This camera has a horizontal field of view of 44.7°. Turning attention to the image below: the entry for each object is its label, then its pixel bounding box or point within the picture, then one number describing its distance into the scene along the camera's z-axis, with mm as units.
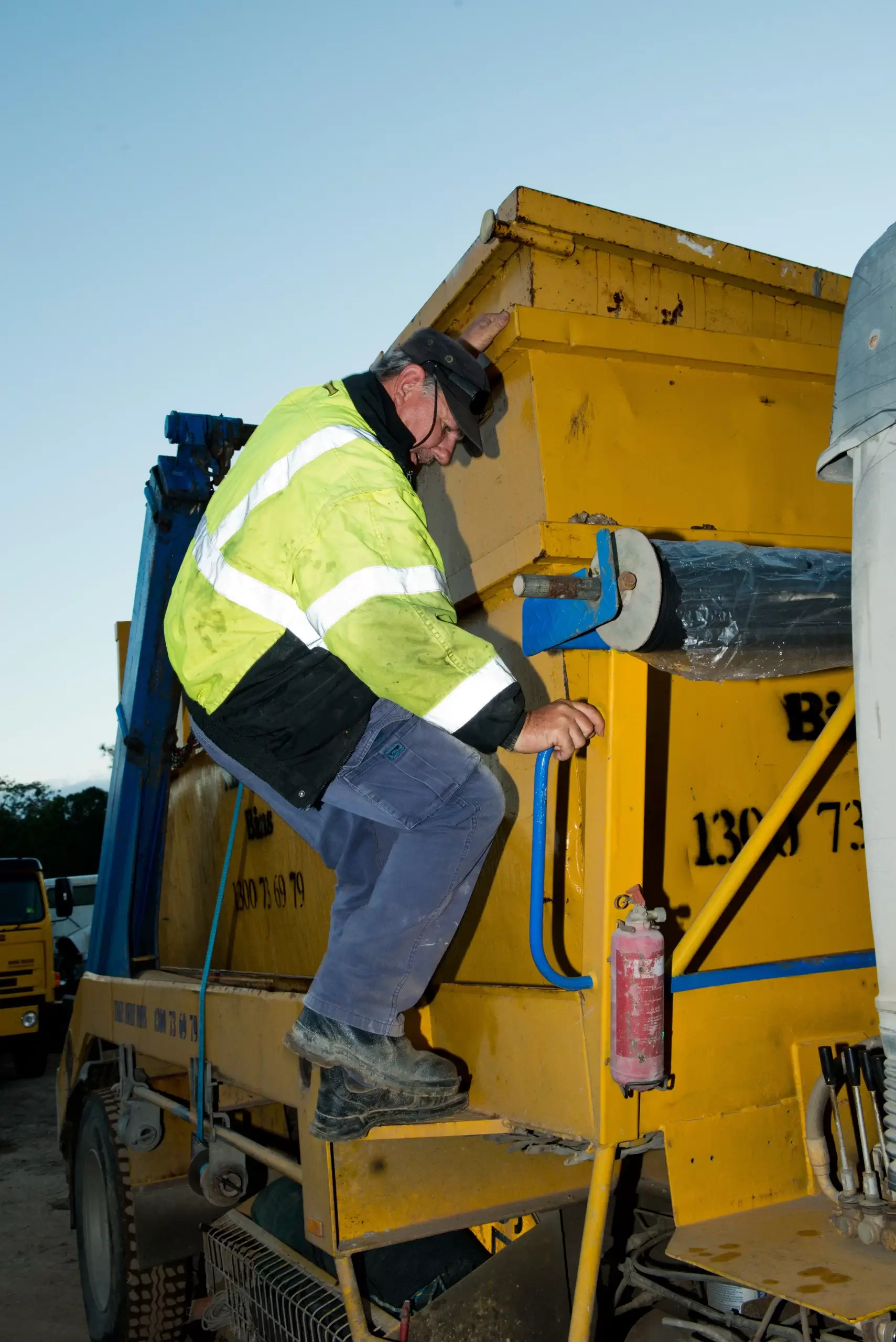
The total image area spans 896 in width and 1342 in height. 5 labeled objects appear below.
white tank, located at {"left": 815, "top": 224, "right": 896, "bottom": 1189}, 1604
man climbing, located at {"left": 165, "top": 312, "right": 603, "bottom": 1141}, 2039
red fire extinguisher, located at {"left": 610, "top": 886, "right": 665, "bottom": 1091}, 1876
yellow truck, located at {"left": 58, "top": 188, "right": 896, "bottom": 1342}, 1962
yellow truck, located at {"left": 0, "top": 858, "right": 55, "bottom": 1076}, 11211
